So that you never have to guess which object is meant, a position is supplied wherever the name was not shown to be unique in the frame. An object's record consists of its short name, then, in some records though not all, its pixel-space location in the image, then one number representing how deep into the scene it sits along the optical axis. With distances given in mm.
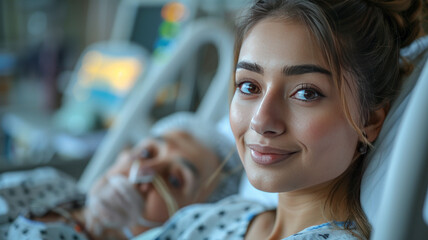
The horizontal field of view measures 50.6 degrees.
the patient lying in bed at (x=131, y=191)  1274
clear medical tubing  1821
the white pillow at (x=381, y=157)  774
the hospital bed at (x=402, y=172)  485
